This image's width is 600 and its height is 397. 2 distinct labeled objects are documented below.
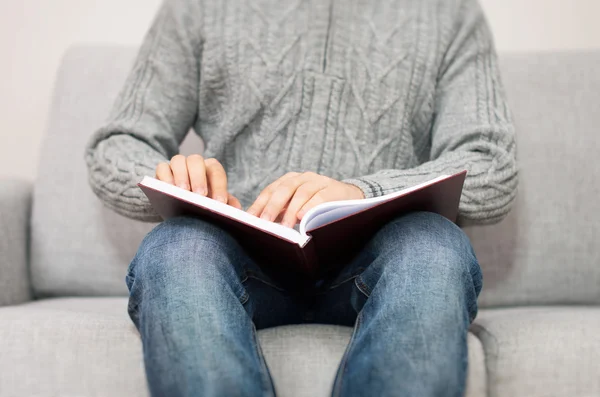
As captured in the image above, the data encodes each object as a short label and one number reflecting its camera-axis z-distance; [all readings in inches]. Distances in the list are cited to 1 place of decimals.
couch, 43.6
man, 22.0
